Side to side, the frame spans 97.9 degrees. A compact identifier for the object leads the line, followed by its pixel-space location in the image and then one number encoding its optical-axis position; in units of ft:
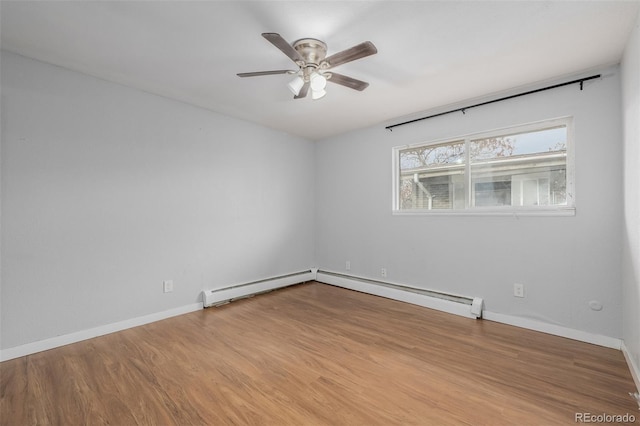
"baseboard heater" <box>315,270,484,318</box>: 10.03
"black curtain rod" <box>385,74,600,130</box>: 8.13
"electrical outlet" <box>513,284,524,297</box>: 9.19
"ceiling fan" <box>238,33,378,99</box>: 5.97
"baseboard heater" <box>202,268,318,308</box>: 11.16
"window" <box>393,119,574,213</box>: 8.94
